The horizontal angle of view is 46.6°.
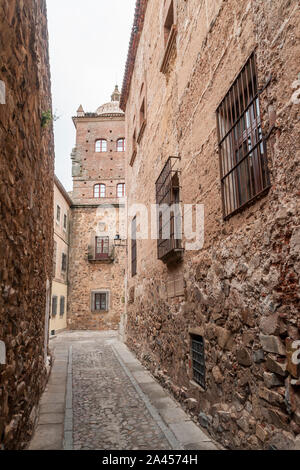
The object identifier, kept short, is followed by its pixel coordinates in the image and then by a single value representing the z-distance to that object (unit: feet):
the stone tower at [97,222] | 69.10
